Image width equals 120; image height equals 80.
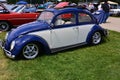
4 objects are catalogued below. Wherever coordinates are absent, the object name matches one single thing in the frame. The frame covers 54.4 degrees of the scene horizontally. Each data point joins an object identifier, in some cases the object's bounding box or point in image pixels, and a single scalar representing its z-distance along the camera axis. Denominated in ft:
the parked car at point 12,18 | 20.08
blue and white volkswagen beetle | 11.57
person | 26.54
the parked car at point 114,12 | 50.49
